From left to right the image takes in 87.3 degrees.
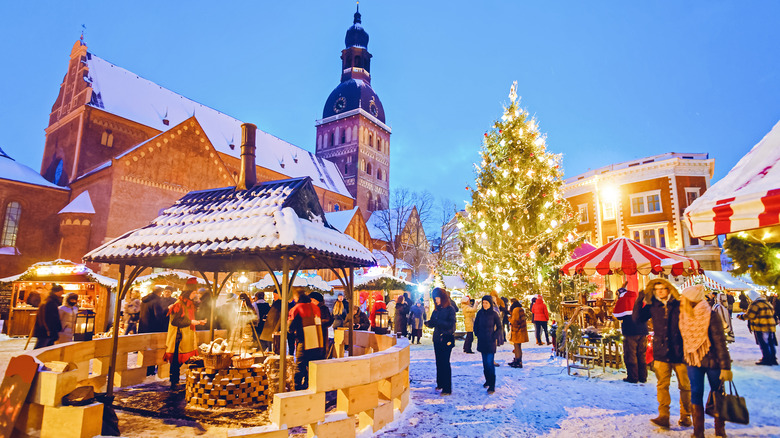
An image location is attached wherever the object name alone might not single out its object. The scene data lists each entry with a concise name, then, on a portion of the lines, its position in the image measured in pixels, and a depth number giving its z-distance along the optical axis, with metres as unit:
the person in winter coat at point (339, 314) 14.45
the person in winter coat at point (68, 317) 9.41
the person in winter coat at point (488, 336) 7.90
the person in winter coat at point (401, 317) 17.22
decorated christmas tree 15.15
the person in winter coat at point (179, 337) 7.85
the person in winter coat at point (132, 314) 15.28
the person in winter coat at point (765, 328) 9.88
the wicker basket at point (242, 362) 6.77
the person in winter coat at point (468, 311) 15.70
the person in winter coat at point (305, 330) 7.20
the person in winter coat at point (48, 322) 8.69
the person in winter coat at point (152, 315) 9.60
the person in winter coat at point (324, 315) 7.64
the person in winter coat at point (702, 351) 5.02
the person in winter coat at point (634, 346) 8.57
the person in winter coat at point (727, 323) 13.63
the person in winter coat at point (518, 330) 10.59
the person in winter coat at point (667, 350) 5.73
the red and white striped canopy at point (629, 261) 12.29
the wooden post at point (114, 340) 6.55
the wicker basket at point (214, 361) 6.69
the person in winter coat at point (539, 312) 14.10
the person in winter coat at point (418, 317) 16.48
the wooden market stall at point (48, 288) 16.73
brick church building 25.23
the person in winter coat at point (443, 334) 7.73
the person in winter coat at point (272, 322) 8.38
